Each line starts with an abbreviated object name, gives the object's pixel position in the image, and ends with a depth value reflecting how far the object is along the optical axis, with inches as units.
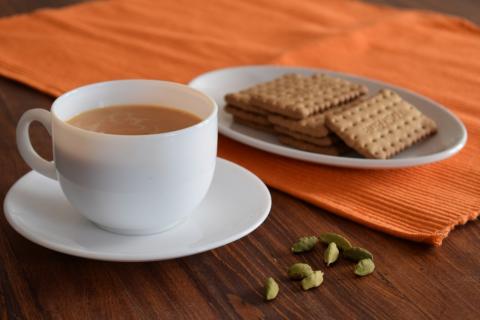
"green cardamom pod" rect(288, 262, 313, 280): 23.0
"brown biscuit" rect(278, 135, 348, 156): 28.5
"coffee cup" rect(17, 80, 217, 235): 22.2
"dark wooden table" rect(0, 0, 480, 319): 22.0
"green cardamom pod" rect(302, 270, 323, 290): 22.7
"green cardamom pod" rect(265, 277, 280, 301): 22.4
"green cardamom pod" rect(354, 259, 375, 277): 23.3
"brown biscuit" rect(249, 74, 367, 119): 29.1
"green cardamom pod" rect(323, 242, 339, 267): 23.7
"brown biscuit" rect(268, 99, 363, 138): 28.3
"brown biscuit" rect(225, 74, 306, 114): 30.0
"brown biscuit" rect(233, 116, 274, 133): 30.0
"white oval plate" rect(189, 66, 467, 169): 27.4
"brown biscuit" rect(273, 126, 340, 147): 28.4
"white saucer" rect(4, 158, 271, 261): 22.5
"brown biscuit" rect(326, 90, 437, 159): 27.9
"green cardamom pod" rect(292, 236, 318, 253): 24.2
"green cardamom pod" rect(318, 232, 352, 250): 24.2
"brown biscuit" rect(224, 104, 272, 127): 30.0
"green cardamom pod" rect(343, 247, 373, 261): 23.8
